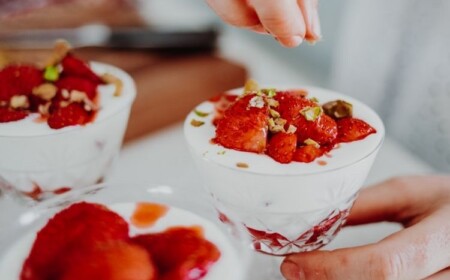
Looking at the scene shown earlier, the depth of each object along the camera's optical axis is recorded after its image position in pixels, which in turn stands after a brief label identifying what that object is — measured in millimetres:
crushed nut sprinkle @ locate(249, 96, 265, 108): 618
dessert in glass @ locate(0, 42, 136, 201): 686
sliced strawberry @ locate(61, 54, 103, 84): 775
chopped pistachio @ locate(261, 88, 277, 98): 659
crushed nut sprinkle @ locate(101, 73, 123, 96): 770
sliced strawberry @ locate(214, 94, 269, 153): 596
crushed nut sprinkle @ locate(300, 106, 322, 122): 611
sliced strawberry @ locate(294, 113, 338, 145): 608
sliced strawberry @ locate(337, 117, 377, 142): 626
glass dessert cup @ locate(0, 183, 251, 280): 545
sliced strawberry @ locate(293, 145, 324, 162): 586
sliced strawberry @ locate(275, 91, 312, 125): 626
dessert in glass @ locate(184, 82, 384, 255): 582
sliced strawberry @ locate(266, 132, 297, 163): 584
